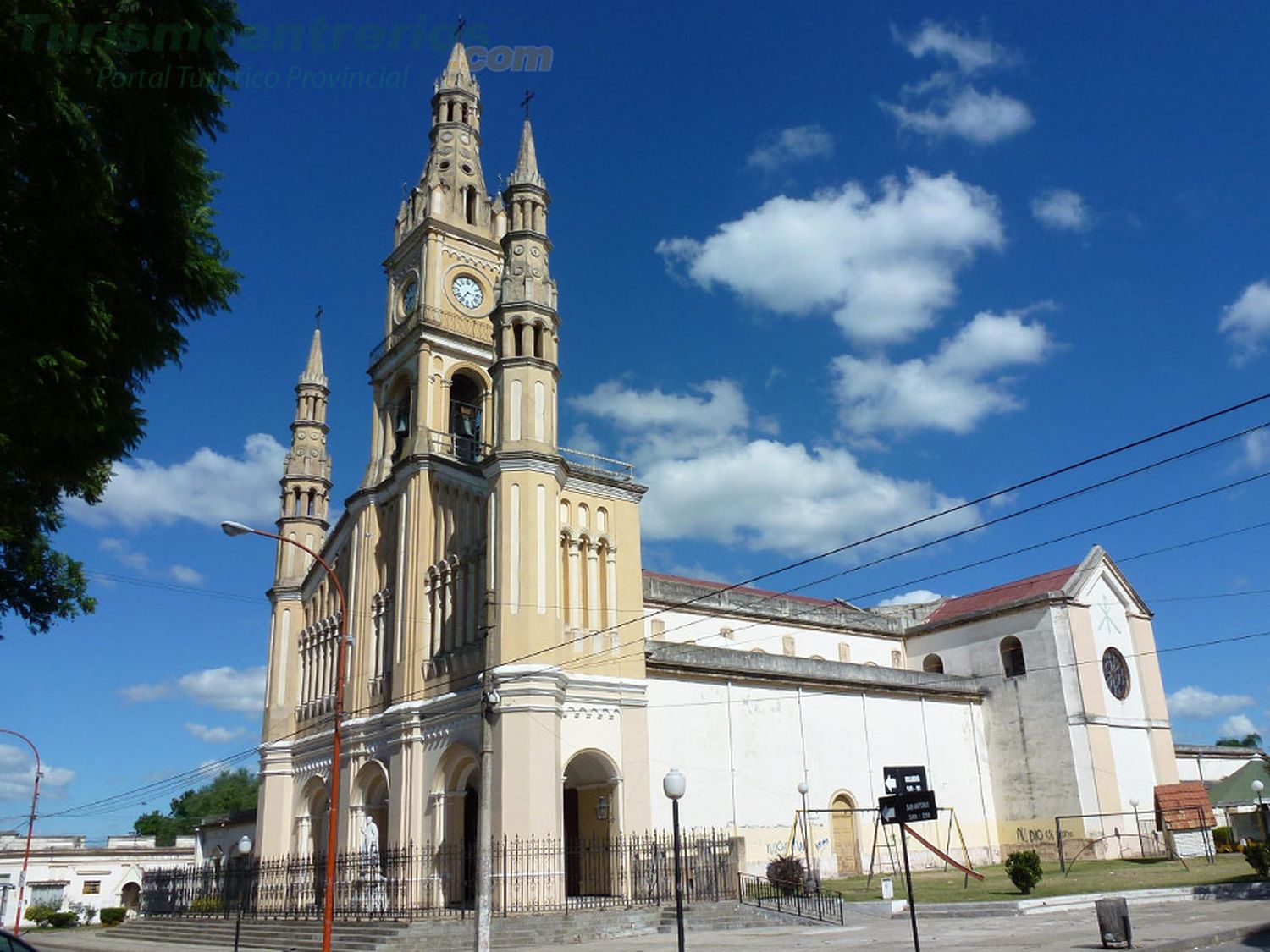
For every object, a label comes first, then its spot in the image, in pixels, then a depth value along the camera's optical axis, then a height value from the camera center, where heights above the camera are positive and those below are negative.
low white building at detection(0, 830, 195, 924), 55.12 -2.54
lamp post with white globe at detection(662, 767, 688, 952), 16.30 +0.26
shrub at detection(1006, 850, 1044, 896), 26.17 -2.05
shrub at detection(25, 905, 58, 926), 47.81 -3.95
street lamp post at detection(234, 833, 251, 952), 25.75 -1.33
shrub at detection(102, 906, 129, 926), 46.72 -4.06
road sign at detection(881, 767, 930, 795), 14.40 +0.17
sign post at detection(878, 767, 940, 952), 14.08 -0.10
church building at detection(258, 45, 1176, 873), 29.12 +5.00
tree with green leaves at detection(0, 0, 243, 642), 10.30 +6.50
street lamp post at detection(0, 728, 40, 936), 40.59 -0.99
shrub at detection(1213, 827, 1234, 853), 42.38 -2.43
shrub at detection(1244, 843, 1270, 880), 24.95 -1.88
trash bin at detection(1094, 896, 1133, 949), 15.33 -2.02
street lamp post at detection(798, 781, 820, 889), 33.56 -1.42
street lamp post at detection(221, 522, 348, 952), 18.47 +0.43
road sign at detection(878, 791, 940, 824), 14.05 -0.20
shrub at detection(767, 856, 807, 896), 26.56 -2.02
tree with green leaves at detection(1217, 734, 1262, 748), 112.39 +4.05
